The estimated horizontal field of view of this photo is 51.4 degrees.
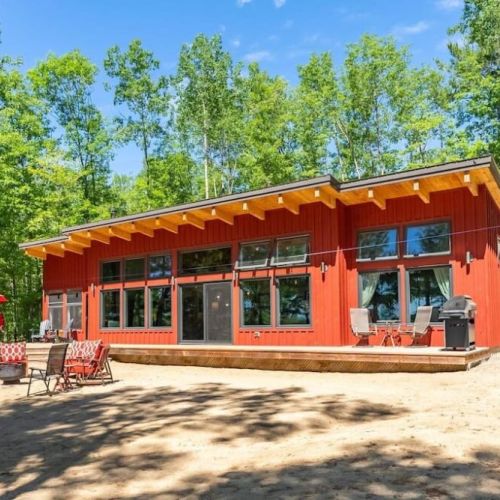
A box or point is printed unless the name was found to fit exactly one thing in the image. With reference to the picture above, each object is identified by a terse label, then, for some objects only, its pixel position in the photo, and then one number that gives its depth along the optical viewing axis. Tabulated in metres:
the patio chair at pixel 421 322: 10.30
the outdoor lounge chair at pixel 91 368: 9.87
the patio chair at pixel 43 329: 17.28
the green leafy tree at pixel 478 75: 21.47
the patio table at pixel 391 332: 10.91
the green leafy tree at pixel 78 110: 26.25
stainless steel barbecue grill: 9.09
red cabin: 10.38
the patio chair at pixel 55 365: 8.84
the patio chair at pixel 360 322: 10.90
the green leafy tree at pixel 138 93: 27.61
